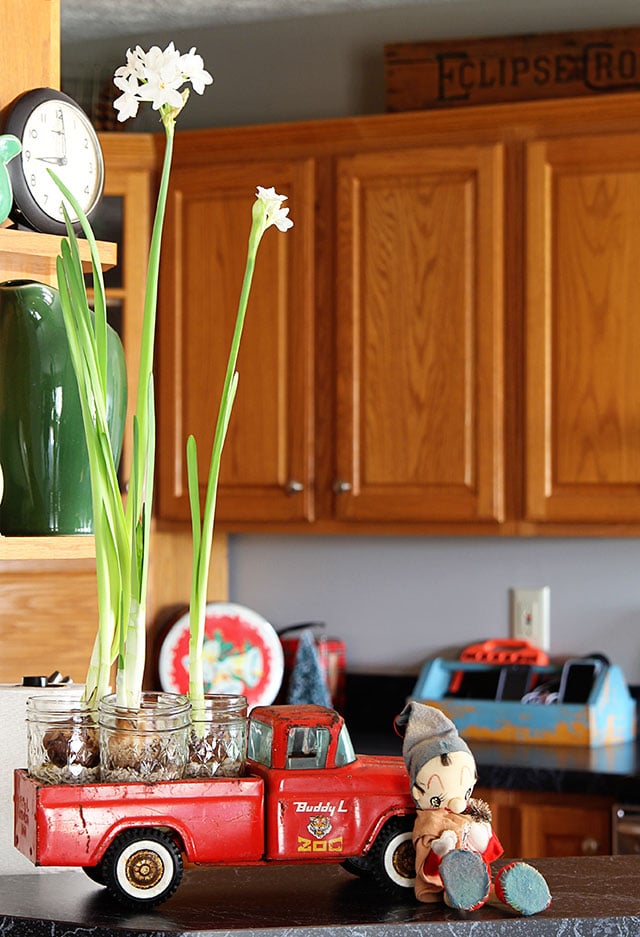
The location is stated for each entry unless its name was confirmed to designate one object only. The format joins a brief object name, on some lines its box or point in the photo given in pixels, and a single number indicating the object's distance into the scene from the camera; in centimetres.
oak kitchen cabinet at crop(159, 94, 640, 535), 382
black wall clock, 269
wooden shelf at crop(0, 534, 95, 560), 256
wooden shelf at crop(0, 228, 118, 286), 261
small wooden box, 383
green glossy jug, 259
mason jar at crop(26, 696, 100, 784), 213
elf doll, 209
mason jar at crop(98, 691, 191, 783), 210
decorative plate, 405
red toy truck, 208
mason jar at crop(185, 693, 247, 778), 217
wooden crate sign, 396
